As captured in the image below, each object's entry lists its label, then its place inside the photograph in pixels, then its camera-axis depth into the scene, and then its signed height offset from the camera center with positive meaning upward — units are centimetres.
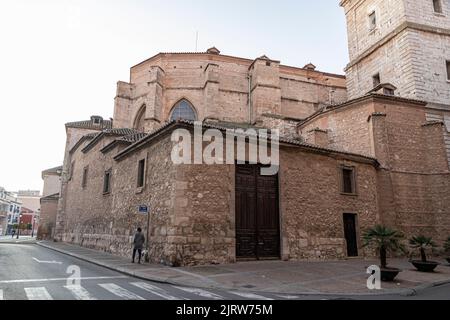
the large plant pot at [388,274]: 810 -123
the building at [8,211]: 6379 +242
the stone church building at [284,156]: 1118 +333
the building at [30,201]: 8851 +603
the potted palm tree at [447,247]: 1445 -96
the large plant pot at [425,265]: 1013 -127
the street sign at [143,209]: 1134 +51
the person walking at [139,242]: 1108 -65
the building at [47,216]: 3281 +63
